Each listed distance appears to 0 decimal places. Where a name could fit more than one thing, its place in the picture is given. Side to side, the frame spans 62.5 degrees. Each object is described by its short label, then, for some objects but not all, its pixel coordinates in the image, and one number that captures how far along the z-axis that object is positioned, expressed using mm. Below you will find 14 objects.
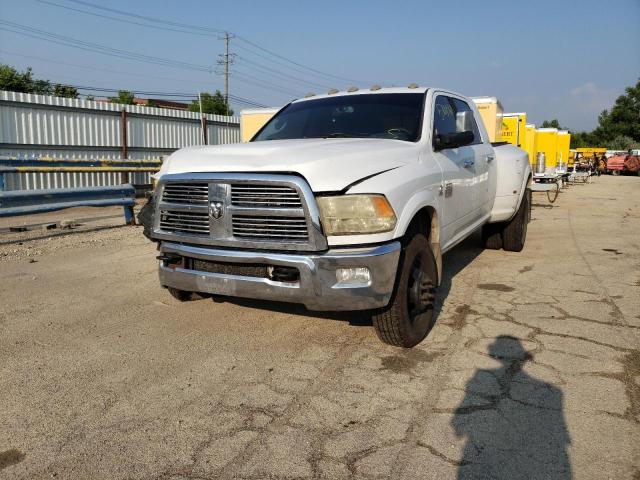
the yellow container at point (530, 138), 17984
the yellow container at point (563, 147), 25094
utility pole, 50288
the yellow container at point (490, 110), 11109
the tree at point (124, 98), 49744
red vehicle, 40875
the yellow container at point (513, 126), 15914
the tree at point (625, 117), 62719
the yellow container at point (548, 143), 22844
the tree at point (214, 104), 50750
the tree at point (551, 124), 97138
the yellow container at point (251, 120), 14570
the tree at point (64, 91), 41144
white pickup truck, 3146
